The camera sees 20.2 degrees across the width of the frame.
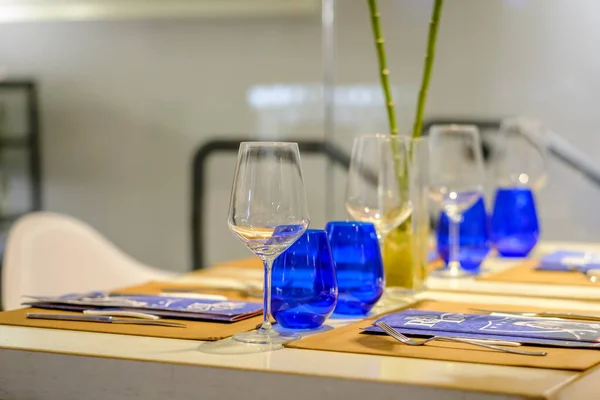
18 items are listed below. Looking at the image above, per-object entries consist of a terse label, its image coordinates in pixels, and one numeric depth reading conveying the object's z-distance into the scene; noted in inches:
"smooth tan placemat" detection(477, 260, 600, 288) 90.4
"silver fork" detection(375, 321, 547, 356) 66.8
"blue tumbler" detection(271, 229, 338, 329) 72.2
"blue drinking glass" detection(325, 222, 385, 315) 76.9
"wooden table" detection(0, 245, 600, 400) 62.8
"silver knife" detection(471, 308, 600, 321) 75.4
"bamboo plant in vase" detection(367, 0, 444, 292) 85.6
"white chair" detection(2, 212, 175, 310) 99.3
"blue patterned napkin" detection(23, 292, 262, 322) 75.6
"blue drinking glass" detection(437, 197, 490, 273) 95.6
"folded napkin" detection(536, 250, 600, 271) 95.4
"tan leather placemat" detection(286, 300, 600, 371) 65.5
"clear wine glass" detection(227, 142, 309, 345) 69.7
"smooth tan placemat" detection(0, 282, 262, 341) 71.8
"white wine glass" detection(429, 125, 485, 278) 94.5
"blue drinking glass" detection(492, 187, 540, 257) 102.2
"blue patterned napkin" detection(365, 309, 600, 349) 68.9
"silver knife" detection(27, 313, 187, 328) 74.3
